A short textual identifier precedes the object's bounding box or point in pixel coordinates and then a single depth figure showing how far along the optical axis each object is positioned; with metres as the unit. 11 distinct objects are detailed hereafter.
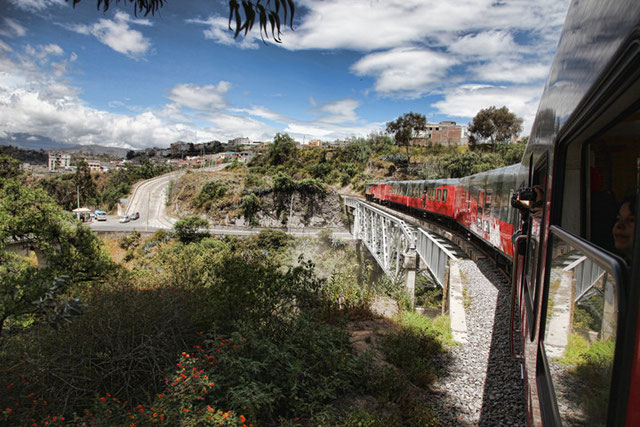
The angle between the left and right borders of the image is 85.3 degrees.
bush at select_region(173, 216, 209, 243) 43.44
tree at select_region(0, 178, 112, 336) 12.55
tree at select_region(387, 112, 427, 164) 66.19
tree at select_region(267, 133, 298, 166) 83.19
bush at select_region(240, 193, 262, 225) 59.59
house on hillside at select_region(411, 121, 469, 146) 76.88
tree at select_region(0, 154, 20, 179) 26.61
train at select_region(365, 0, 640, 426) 0.79
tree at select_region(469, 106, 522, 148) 54.53
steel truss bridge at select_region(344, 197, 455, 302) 10.60
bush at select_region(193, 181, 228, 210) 62.84
